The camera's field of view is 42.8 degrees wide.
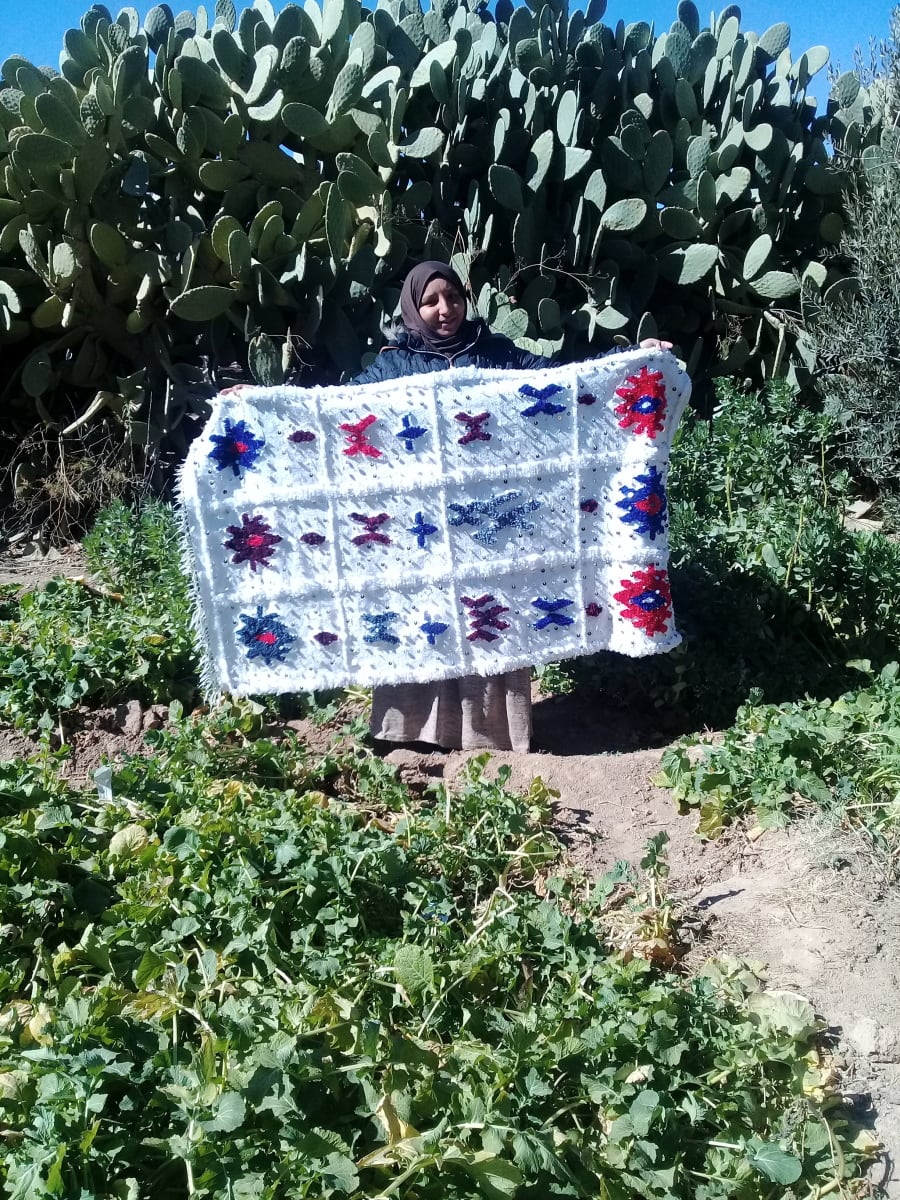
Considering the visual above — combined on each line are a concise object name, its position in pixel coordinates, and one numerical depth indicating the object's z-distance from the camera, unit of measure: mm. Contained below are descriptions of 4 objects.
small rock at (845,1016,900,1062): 2436
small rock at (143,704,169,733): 4020
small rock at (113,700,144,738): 3996
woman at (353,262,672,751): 3695
